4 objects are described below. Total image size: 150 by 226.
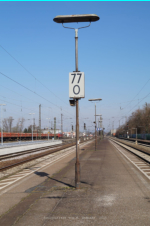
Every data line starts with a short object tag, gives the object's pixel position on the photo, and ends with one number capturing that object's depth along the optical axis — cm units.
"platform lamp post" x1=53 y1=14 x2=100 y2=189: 1082
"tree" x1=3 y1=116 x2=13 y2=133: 12009
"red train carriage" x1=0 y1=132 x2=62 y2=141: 6612
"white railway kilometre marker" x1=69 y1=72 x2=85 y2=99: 1102
